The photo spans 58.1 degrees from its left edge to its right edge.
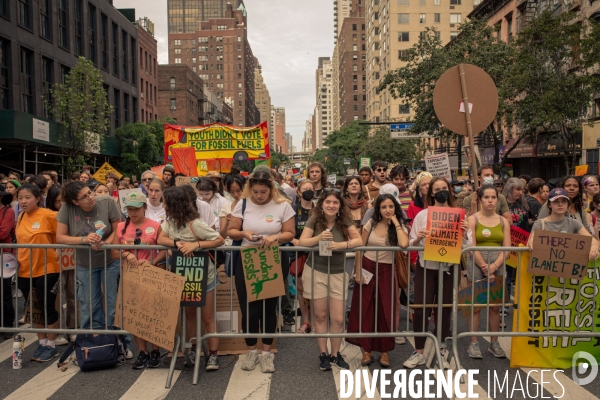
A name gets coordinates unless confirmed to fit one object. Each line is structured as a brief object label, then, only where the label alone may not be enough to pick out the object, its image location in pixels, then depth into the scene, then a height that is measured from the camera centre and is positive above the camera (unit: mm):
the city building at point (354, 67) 128750 +26886
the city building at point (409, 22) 74375 +21857
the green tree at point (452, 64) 23886 +5242
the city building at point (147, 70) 50375 +10838
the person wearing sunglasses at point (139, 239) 5598 -643
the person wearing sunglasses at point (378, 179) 9367 -12
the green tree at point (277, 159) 120719 +5404
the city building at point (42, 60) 24406 +6599
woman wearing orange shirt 6047 -914
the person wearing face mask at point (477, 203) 6945 -317
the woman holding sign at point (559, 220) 5785 -460
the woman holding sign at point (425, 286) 5652 -1144
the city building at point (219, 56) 148125 +33972
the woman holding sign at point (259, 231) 5609 -541
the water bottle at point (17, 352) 5633 -1788
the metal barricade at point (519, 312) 5430 -1386
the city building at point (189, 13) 176625 +54788
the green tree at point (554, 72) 20719 +4221
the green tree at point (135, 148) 36344 +2192
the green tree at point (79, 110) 24859 +3355
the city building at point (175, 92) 72812 +11908
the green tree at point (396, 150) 51688 +2839
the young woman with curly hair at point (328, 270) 5562 -943
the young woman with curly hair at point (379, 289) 5680 -1162
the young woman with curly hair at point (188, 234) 5434 -550
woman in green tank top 5871 -738
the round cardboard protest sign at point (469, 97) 6703 +996
